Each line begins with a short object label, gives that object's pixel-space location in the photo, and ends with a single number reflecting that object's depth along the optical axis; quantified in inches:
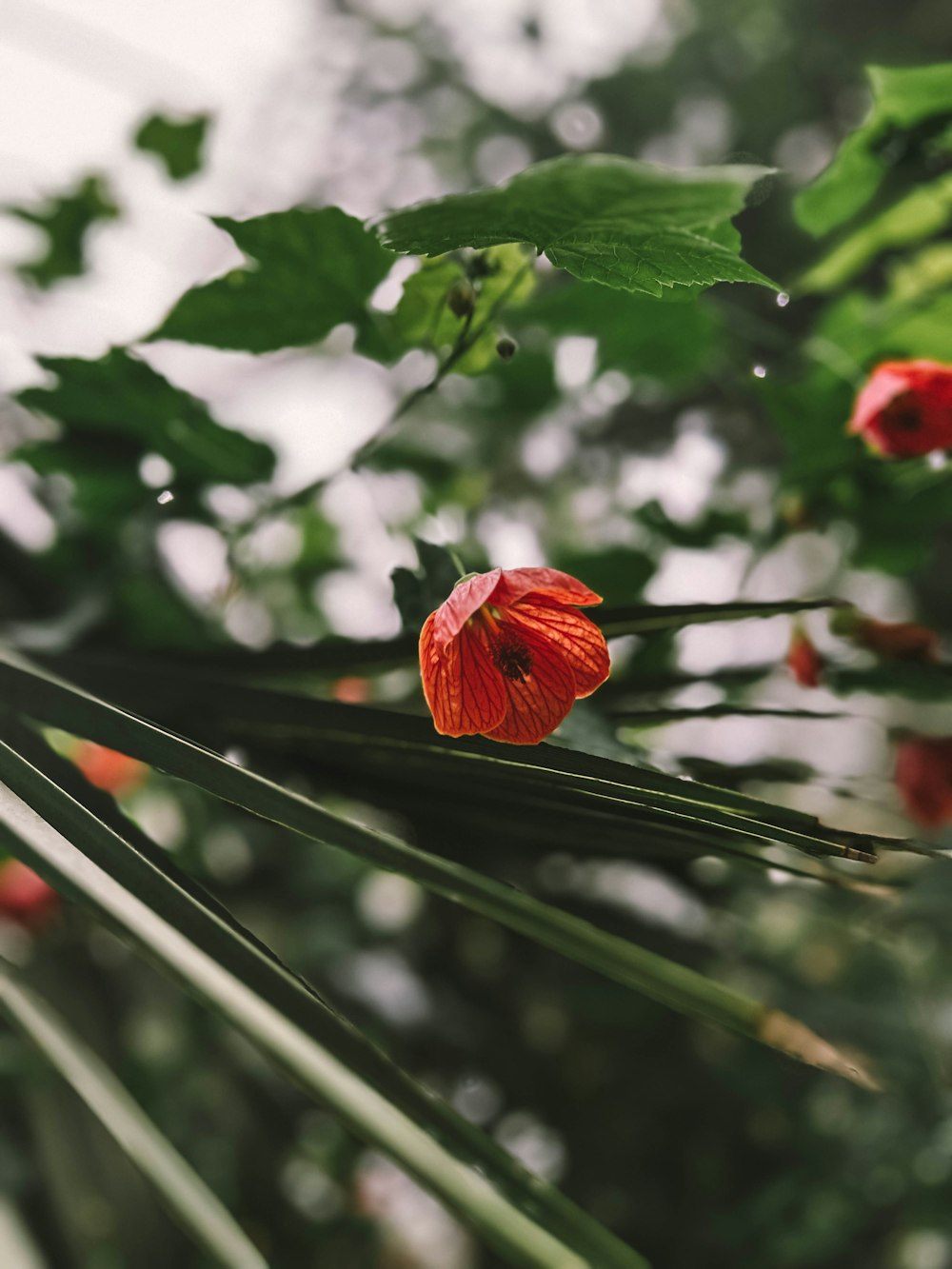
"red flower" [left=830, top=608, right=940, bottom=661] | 19.3
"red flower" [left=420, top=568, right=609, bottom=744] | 12.2
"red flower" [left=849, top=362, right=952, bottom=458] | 17.2
